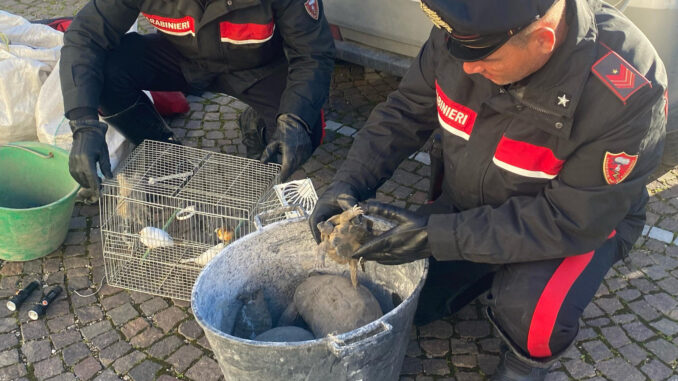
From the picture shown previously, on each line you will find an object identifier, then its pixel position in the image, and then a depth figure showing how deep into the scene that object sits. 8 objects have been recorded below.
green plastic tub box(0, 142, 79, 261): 3.53
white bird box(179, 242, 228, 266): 3.39
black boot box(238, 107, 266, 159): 4.35
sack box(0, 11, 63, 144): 4.23
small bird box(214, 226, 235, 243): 3.29
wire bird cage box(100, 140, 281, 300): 3.48
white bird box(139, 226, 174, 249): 3.49
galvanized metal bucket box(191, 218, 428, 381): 2.22
